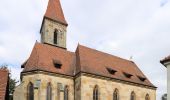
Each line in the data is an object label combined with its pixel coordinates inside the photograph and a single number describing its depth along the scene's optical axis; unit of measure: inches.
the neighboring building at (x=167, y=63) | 649.8
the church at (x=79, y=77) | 1327.5
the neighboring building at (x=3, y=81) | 692.1
